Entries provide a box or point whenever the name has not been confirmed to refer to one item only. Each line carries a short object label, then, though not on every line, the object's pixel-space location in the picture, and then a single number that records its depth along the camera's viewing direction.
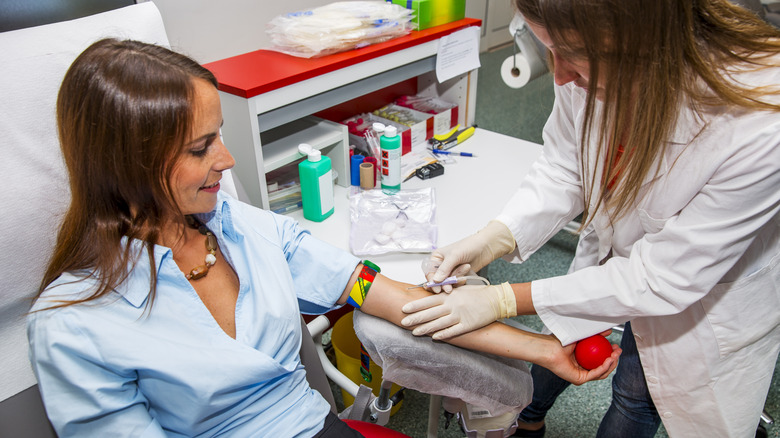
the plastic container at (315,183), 1.41
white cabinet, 1.30
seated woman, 0.80
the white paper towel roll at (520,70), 1.89
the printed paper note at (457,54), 1.79
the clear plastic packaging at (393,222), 1.33
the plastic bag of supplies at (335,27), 1.47
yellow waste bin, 1.56
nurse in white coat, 0.80
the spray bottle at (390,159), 1.54
